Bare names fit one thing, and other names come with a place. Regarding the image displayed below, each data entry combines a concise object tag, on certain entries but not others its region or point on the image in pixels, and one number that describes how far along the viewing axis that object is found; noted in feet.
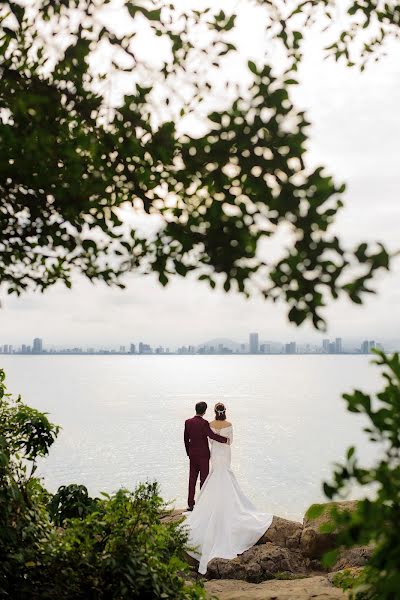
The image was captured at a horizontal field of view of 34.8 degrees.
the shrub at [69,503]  25.88
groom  46.16
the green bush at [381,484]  8.95
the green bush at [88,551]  18.02
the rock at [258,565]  38.42
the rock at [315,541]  40.37
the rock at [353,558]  37.70
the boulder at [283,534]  42.73
